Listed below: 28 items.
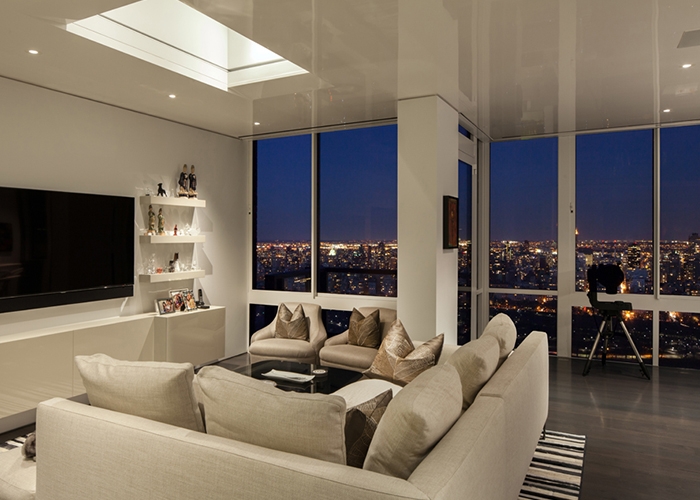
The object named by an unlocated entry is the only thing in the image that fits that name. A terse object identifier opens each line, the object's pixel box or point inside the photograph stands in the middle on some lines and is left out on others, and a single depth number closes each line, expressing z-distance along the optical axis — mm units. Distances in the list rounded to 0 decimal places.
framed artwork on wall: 4660
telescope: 5238
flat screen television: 3871
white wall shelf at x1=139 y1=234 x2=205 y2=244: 5035
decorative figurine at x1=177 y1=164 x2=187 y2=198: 5469
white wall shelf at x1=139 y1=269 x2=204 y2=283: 5059
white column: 4461
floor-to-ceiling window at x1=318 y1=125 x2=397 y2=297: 5945
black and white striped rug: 2779
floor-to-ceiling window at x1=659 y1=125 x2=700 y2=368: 5578
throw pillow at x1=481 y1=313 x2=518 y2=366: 2963
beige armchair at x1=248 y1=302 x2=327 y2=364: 5047
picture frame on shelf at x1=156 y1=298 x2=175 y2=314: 5148
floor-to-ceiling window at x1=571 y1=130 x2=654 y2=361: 5777
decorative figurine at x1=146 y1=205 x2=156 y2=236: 5117
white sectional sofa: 1465
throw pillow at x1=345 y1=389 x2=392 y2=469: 1791
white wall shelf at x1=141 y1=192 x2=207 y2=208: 5047
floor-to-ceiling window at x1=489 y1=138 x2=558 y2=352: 6258
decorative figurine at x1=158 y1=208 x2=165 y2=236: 5205
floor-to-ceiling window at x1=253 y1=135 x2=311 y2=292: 6422
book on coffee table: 3688
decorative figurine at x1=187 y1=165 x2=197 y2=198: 5582
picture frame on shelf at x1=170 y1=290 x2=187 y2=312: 5363
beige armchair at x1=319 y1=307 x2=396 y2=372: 4582
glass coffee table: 3621
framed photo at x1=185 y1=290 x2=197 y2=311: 5508
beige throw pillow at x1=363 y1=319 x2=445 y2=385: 3170
